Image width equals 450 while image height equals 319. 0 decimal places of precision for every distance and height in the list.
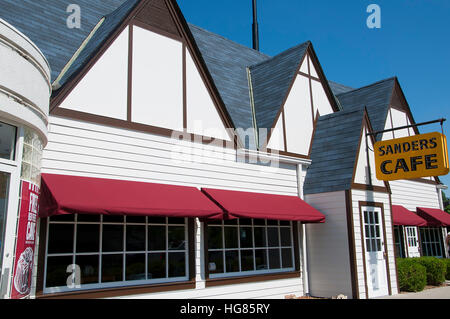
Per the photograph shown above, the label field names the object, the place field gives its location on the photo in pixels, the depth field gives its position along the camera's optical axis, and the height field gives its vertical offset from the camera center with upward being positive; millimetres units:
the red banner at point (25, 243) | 5375 +66
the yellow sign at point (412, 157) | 12039 +2429
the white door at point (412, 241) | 16753 -103
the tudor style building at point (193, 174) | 7980 +1682
